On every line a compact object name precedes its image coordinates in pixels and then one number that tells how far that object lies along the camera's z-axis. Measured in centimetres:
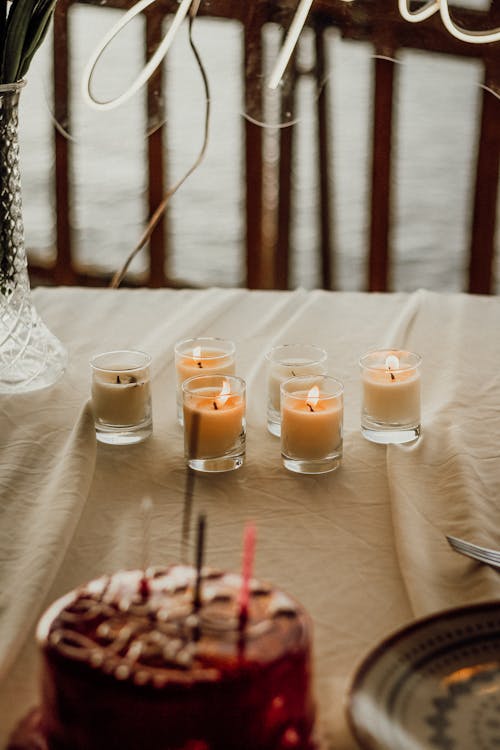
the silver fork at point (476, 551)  114
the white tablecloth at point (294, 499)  111
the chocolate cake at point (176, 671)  85
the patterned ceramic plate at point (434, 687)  96
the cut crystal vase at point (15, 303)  142
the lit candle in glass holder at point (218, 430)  130
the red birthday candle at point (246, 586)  91
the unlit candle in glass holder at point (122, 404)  136
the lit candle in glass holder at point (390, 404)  135
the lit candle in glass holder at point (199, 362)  142
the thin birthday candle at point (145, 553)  95
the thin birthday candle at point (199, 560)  93
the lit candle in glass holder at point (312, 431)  129
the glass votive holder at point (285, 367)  138
